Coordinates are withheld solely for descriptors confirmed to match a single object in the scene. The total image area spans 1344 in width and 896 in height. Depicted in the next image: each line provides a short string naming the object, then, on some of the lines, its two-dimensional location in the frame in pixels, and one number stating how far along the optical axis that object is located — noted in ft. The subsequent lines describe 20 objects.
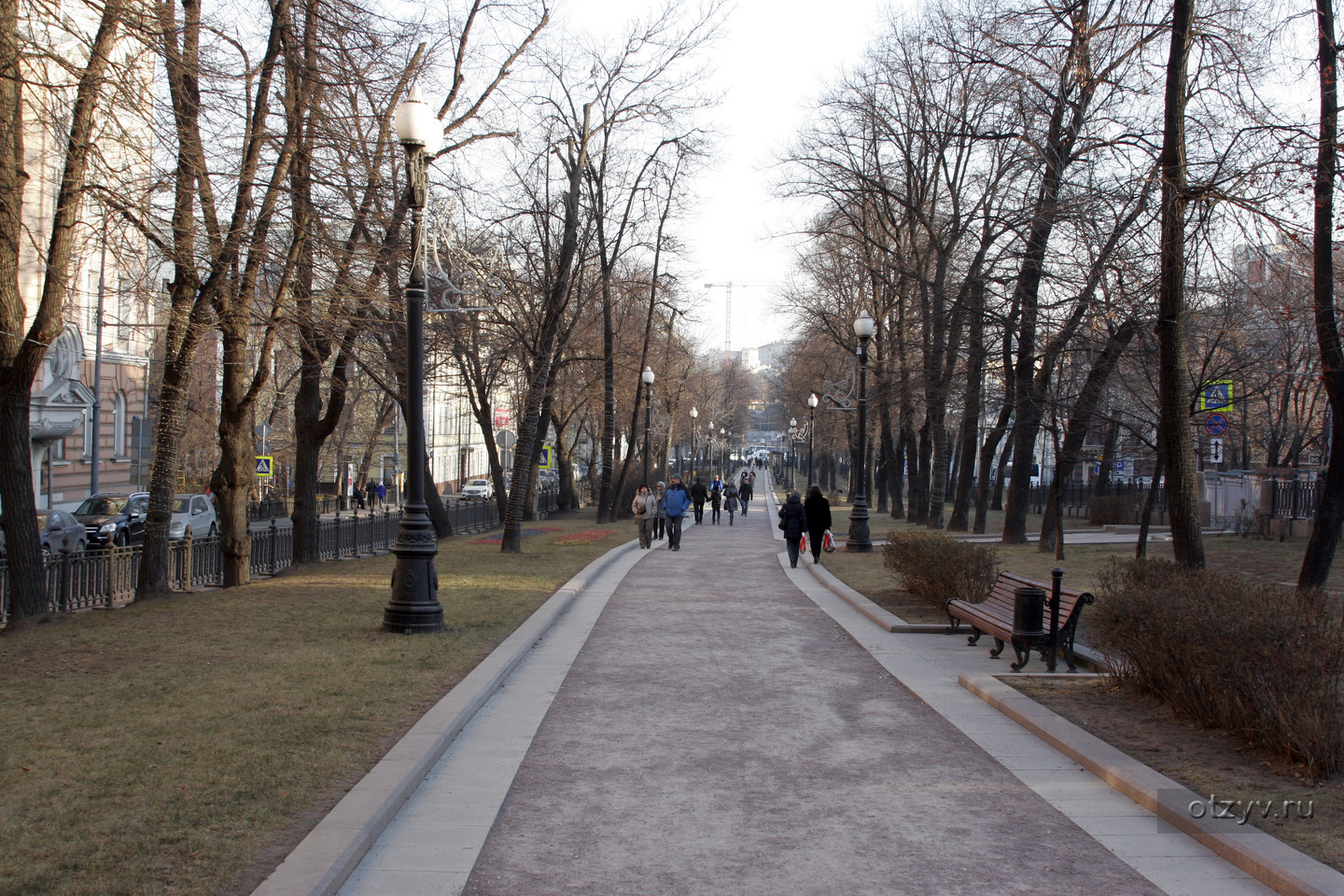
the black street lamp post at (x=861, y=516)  77.46
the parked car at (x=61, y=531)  78.89
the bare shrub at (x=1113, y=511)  108.27
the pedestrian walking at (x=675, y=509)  81.71
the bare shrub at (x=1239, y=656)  19.06
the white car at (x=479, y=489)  221.05
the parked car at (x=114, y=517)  92.68
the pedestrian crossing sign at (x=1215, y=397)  59.47
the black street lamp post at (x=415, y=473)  35.24
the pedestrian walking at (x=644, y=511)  81.69
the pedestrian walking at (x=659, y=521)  95.23
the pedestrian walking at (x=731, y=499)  136.87
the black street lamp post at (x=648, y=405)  120.21
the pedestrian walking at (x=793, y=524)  67.51
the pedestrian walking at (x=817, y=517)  68.53
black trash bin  30.42
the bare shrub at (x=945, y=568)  41.81
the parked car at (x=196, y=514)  105.50
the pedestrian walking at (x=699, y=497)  132.98
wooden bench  30.35
